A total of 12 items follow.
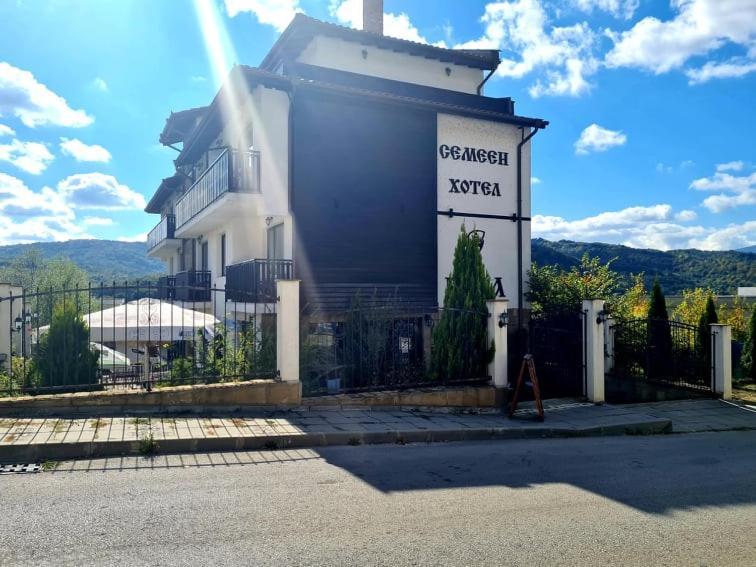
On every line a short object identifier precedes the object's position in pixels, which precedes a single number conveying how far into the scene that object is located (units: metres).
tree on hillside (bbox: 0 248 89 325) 49.53
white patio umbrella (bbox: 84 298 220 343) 11.34
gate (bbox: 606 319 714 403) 12.95
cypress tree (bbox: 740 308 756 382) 16.33
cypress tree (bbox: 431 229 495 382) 10.80
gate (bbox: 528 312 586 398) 12.39
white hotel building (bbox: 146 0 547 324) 14.34
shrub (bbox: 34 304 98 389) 8.68
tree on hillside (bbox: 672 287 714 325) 21.73
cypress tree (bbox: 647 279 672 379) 13.27
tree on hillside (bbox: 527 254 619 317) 17.16
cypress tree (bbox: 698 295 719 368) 13.24
